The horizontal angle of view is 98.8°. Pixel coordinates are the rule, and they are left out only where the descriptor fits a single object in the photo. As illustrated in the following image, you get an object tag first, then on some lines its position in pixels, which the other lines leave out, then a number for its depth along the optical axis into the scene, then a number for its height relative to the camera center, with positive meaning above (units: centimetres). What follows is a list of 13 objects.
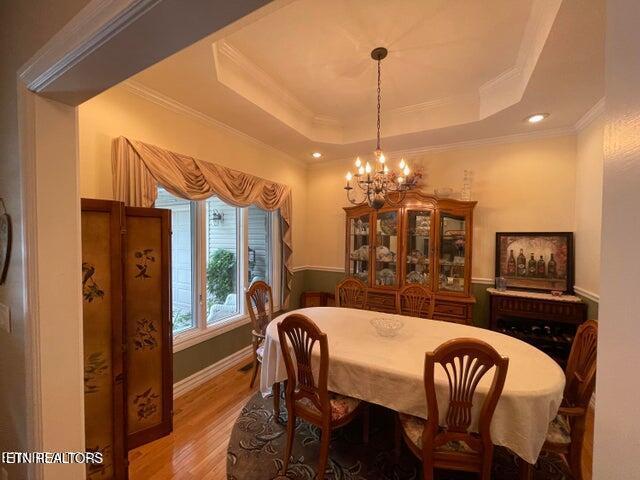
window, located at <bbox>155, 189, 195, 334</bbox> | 272 -34
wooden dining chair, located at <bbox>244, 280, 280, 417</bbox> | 263 -82
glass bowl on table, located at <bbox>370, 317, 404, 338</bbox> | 203 -70
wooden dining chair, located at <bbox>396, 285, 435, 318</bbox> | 278 -71
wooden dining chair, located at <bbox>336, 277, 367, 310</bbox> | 302 -69
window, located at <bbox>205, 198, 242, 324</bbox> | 304 -33
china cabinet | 310 -23
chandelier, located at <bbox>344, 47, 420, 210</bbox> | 216 +47
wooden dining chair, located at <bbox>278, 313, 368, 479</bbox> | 159 -98
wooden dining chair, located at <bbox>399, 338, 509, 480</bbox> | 126 -89
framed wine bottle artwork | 284 -29
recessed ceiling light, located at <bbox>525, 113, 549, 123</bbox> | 256 +111
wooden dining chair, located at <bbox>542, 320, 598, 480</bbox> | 143 -93
